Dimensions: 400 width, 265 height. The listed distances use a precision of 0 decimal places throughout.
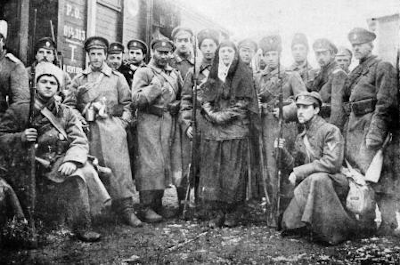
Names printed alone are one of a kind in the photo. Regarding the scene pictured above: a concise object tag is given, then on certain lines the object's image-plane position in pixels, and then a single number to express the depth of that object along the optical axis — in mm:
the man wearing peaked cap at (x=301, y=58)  3914
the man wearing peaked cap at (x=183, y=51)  4419
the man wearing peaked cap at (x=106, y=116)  3660
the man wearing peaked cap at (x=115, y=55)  4457
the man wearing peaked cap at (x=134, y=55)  4559
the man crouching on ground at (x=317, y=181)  3170
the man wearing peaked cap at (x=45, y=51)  4016
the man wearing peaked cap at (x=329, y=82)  3641
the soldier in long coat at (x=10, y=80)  3100
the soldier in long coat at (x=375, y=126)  3289
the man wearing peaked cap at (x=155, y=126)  3867
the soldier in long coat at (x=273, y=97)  3814
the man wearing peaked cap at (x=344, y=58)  3963
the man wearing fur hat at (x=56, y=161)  3111
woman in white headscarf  3660
